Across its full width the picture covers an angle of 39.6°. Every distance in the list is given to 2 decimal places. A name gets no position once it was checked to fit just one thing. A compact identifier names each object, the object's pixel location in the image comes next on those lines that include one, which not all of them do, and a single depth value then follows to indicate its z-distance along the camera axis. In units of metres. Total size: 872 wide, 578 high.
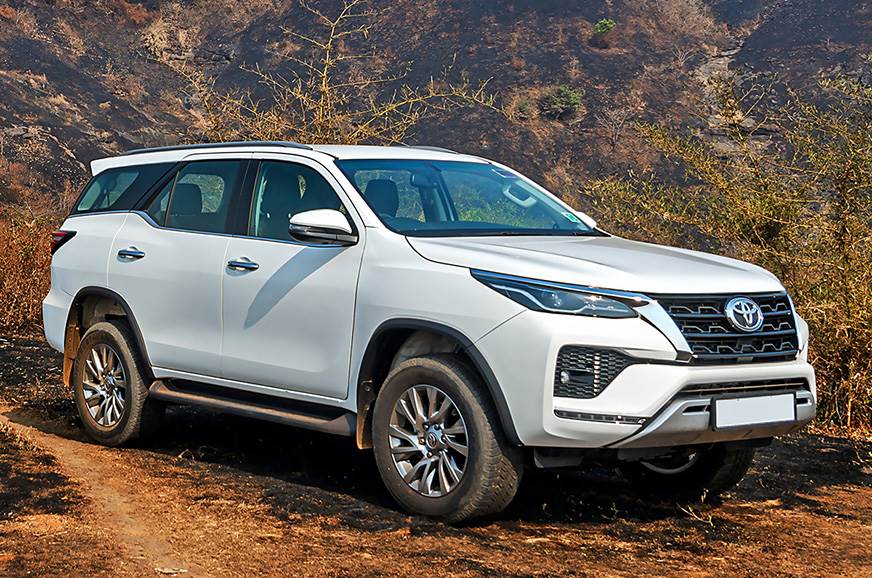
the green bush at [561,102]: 41.50
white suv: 5.25
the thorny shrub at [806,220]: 9.20
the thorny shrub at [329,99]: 13.27
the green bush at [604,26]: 45.47
